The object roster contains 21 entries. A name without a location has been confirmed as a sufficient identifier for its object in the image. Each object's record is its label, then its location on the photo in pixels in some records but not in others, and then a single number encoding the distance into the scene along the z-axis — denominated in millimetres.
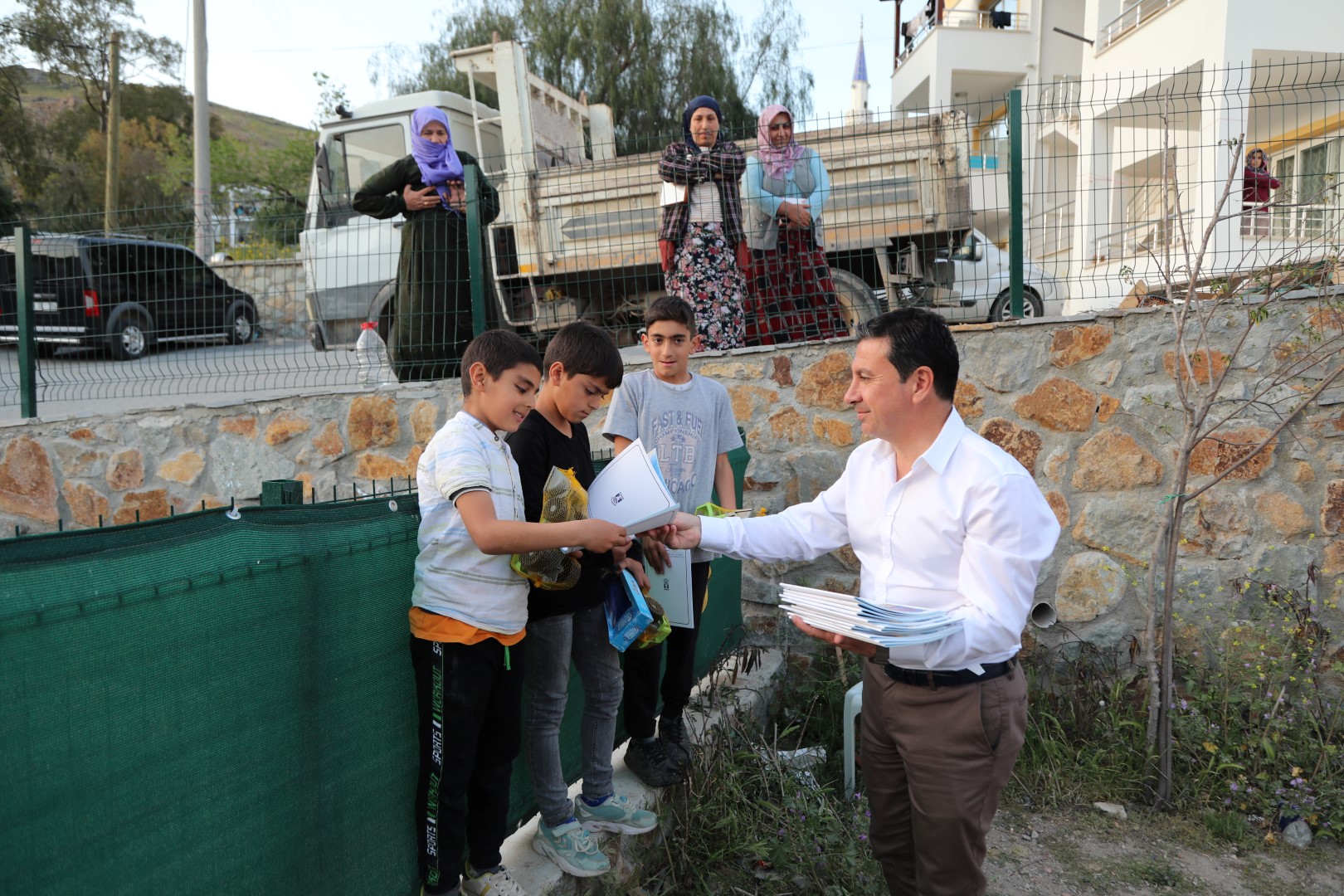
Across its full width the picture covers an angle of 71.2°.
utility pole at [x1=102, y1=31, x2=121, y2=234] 25197
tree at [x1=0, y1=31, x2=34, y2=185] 32094
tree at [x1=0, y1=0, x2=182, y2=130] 35875
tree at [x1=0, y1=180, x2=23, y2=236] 24703
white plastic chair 3326
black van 6188
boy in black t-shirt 2469
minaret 33838
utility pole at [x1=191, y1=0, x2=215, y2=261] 17781
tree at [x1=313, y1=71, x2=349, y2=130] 31766
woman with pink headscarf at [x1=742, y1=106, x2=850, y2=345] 5258
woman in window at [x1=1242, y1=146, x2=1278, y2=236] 4125
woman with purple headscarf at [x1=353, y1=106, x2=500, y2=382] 5359
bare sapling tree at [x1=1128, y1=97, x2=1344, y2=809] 3961
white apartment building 4422
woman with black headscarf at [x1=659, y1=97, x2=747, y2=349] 4961
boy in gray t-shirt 3121
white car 5941
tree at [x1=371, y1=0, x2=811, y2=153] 23625
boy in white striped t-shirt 2084
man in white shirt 1889
